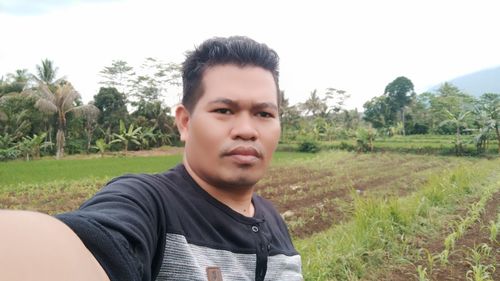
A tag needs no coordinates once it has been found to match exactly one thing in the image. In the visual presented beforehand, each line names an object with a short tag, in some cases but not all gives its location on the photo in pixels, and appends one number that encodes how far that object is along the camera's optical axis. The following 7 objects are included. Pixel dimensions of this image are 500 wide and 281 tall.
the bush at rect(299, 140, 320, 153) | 24.58
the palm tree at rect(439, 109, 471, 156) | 19.39
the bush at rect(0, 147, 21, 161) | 17.77
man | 0.86
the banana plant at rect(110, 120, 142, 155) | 21.28
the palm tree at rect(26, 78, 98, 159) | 19.19
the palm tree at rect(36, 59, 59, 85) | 22.88
